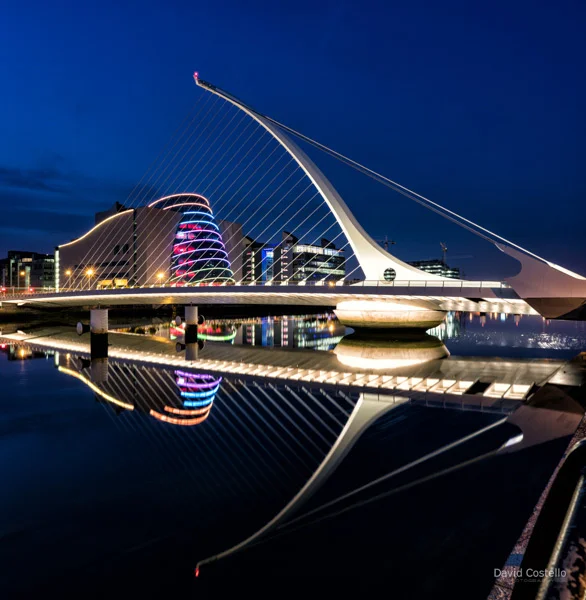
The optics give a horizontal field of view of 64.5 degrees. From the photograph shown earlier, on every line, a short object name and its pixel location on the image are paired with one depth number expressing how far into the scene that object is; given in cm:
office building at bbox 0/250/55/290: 10531
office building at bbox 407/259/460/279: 16068
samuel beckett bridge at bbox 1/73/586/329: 1691
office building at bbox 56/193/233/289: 6431
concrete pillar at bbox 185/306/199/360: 2599
